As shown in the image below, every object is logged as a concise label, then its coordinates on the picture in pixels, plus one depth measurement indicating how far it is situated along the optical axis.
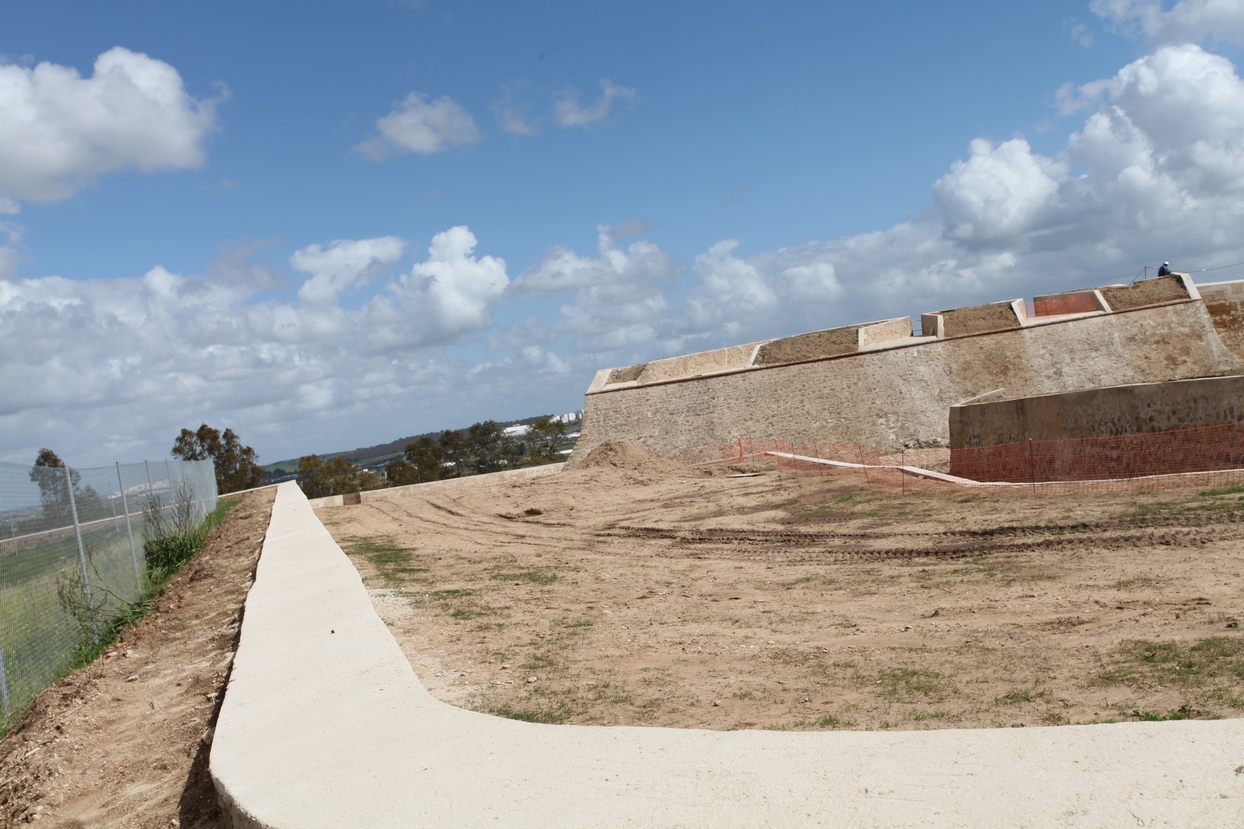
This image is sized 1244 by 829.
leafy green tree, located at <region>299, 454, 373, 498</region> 57.94
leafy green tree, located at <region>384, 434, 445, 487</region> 59.34
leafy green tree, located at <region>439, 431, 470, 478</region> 66.12
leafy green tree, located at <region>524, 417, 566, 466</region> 63.09
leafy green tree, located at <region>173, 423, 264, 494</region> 53.00
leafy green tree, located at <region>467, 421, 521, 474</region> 65.62
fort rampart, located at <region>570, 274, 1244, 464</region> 25.05
